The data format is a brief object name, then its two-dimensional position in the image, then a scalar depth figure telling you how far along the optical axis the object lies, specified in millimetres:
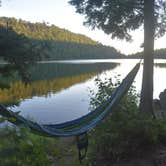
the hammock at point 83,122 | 1601
